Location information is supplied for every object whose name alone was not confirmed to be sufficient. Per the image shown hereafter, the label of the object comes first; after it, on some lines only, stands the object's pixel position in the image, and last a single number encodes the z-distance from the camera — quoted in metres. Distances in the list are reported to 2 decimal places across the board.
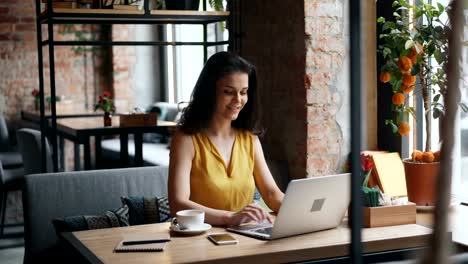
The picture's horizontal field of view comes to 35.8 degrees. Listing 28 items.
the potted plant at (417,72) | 2.90
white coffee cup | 2.43
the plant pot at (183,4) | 4.28
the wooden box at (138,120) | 5.29
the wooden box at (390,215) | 2.50
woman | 2.94
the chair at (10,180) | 5.37
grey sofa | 3.09
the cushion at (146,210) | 3.03
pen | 2.26
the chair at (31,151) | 5.14
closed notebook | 2.20
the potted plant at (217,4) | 4.30
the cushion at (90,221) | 2.87
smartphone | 2.26
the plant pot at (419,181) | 2.87
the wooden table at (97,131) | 5.18
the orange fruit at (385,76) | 3.01
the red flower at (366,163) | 2.70
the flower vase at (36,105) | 7.52
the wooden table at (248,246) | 2.12
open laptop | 2.24
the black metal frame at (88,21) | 3.98
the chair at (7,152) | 6.37
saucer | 2.39
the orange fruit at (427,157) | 2.92
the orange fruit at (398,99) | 3.05
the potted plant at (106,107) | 5.44
